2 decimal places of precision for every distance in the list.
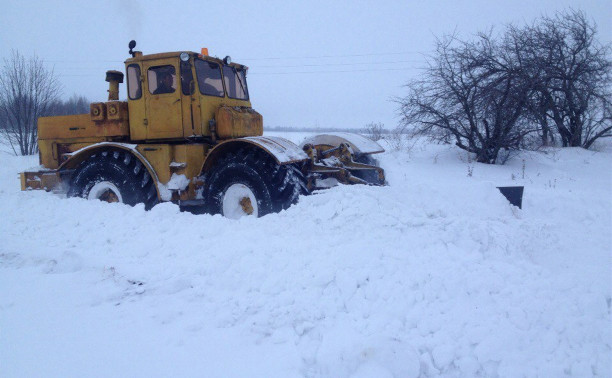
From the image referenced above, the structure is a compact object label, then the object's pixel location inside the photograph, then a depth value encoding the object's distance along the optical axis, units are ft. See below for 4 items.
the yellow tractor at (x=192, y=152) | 19.45
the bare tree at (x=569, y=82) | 43.65
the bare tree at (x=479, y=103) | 40.81
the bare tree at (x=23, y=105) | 63.16
